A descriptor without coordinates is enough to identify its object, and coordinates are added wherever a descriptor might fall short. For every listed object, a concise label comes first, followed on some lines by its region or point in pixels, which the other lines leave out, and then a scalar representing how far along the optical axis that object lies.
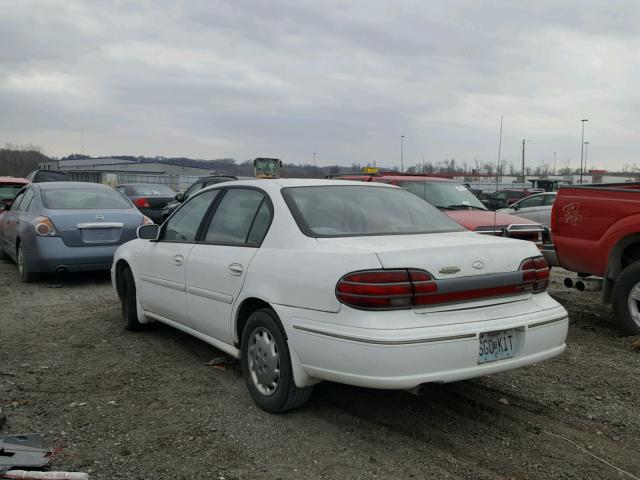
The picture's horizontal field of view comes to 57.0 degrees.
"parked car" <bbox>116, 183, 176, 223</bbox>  16.06
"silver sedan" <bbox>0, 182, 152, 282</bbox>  8.52
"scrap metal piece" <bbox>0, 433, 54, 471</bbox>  3.01
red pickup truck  5.90
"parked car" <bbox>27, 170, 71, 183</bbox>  19.91
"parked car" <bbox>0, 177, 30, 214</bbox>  13.10
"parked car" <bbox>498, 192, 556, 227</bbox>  13.98
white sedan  3.28
